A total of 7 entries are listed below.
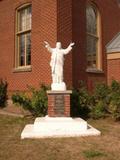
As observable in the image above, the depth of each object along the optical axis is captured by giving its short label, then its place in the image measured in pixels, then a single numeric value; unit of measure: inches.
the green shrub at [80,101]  306.4
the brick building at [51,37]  334.3
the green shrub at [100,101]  301.4
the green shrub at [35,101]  295.3
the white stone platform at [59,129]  227.0
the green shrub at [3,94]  381.7
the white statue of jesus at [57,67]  254.9
